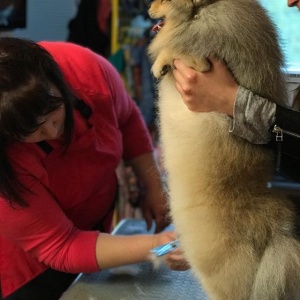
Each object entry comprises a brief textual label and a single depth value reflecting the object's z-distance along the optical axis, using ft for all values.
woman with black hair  2.82
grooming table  3.23
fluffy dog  2.04
